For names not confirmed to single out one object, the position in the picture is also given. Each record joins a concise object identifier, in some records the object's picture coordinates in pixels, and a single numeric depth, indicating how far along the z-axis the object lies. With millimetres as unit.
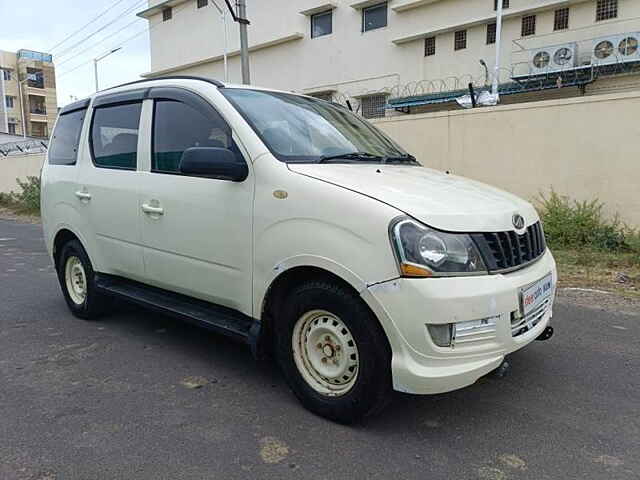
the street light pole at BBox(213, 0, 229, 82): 26281
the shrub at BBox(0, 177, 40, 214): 18547
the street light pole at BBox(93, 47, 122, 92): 34869
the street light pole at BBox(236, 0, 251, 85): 14359
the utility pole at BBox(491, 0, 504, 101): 16844
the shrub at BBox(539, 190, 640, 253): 7738
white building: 16688
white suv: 2535
